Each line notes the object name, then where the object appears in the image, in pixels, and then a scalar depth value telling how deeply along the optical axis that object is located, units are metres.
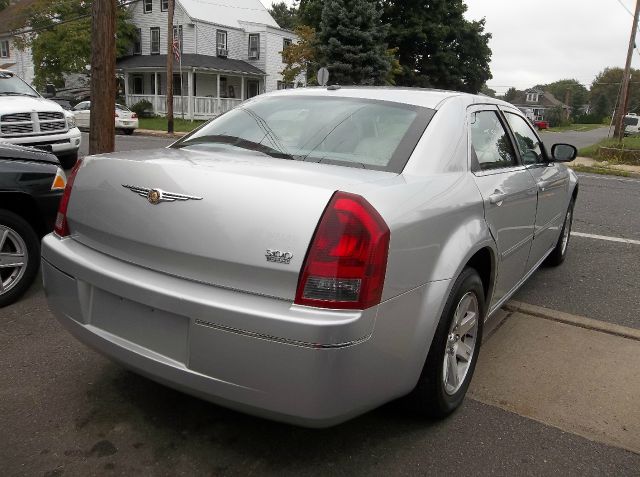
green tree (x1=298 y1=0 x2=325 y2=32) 31.66
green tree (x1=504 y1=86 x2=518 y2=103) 112.74
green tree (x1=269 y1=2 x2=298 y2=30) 77.53
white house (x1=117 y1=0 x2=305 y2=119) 34.44
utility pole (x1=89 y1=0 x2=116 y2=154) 6.38
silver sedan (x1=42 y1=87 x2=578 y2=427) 1.98
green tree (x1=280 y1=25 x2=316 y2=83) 28.96
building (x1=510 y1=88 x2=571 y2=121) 106.16
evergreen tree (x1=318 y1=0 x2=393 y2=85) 26.42
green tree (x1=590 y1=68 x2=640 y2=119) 100.39
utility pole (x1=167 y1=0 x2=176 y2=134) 23.00
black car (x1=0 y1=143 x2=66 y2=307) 3.88
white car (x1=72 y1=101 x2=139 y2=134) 23.03
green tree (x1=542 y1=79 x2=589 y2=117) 119.44
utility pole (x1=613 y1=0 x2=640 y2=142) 23.33
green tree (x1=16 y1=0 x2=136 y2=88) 33.94
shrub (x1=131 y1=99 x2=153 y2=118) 34.22
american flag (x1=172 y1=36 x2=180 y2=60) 27.06
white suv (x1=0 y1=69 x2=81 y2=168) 8.21
